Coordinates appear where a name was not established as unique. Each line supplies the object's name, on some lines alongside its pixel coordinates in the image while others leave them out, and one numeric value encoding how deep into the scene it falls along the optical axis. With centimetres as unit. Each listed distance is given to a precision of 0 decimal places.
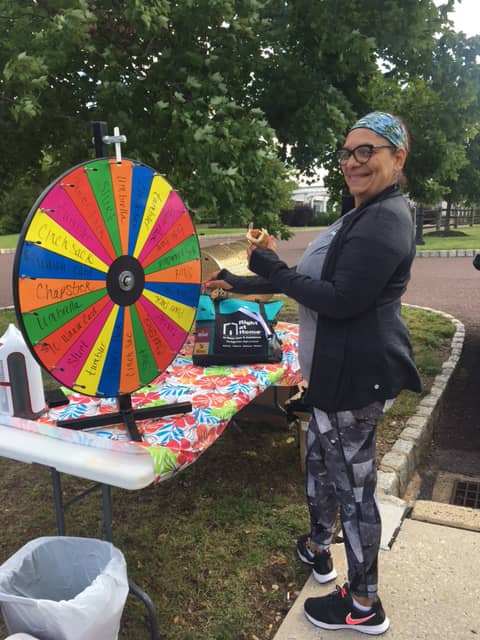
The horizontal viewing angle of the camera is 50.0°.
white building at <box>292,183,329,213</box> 5831
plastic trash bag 135
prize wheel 151
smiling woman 159
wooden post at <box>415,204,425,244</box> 1802
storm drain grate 321
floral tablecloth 168
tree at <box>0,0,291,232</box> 345
